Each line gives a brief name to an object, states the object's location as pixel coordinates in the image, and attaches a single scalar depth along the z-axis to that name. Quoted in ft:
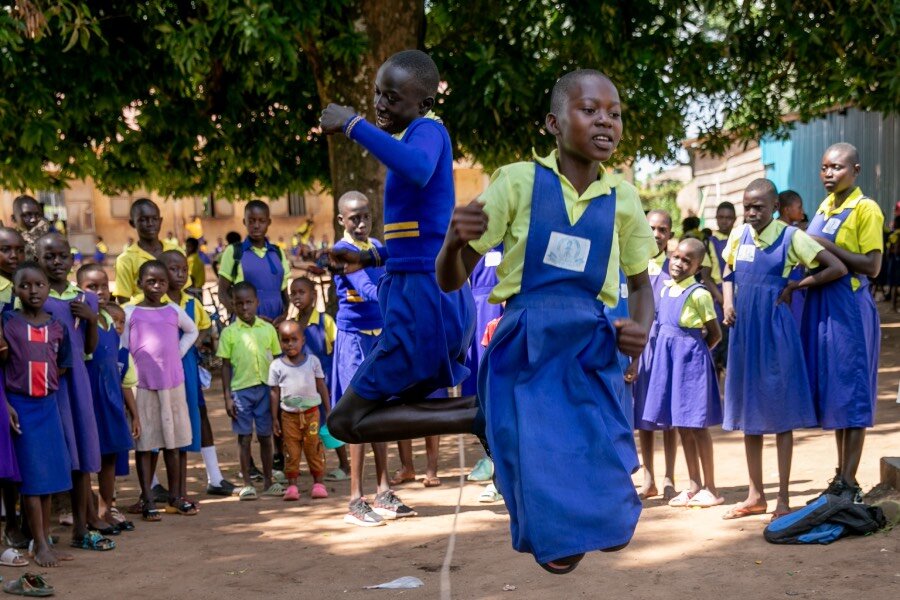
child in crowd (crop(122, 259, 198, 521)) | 24.34
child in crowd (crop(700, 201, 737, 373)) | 37.11
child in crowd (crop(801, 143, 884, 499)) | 21.33
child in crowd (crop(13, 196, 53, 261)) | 25.38
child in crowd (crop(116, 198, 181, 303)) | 25.86
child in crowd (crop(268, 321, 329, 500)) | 26.11
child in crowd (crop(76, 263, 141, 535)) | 22.77
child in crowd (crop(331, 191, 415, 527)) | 22.98
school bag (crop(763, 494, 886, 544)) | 20.02
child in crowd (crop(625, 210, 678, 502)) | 24.29
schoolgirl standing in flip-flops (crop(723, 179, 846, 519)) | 21.45
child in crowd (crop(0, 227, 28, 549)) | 21.09
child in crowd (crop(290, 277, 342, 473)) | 28.02
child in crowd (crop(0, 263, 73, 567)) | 20.06
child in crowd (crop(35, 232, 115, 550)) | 21.12
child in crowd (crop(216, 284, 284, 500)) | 26.53
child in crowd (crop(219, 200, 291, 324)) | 28.78
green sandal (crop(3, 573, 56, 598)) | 18.60
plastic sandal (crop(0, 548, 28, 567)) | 20.27
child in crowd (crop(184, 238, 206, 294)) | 43.09
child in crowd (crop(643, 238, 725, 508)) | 23.21
